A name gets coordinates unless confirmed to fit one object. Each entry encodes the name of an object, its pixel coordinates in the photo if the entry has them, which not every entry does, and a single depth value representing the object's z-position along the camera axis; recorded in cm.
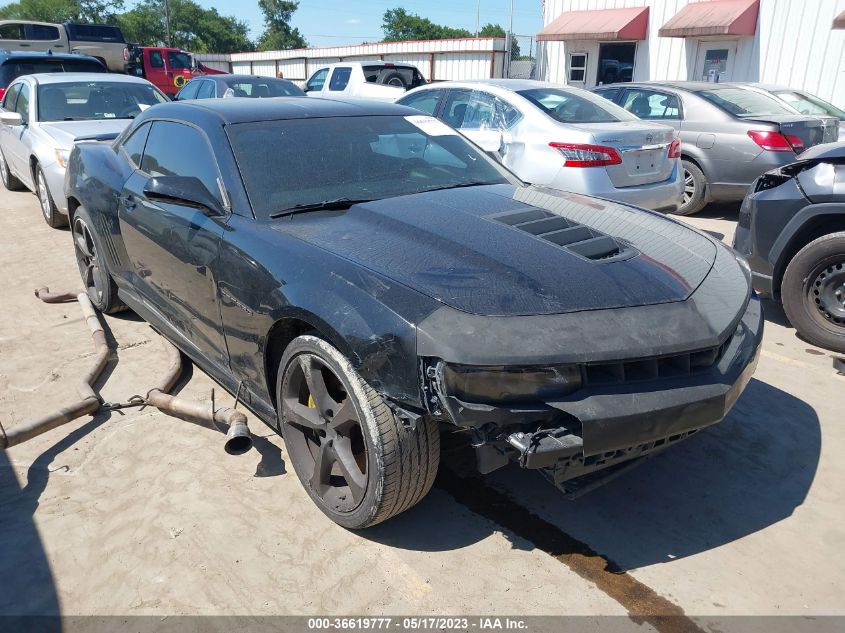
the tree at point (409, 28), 8006
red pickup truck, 2281
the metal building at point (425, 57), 2253
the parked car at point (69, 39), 1831
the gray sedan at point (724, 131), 759
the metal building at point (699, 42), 1444
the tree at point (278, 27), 7550
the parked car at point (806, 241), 436
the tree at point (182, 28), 6494
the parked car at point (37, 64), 1020
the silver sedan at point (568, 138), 611
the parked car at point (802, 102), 894
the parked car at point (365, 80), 1277
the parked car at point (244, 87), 1170
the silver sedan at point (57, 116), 720
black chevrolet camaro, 221
